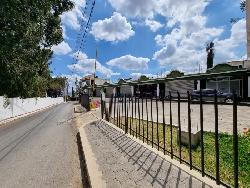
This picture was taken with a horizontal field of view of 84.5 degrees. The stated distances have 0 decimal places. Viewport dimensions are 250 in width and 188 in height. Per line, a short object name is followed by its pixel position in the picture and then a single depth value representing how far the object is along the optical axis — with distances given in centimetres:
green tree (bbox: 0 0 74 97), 966
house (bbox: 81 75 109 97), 5031
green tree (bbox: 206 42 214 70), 3120
